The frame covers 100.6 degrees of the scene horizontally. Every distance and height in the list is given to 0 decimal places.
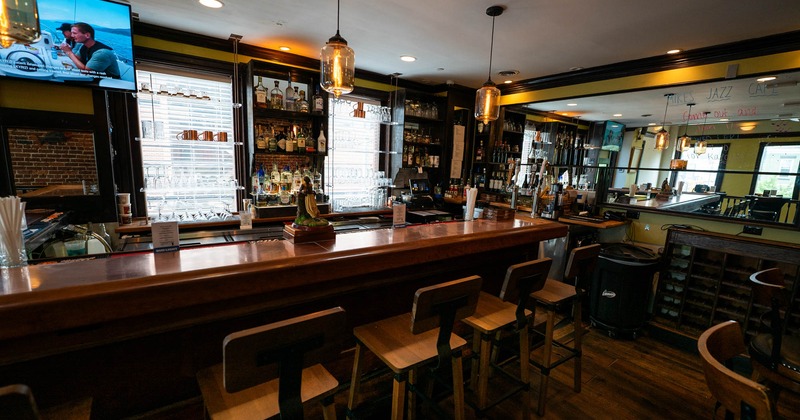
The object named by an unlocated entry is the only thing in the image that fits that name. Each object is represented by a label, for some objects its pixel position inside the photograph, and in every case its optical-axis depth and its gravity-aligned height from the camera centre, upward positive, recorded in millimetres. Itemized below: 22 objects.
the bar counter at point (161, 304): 1013 -523
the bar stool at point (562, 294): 2057 -787
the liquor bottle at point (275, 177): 4039 -239
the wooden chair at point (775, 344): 1683 -880
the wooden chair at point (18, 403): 654 -517
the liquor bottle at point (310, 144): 4062 +177
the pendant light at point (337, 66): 2153 +619
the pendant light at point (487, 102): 2949 +584
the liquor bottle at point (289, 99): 3928 +689
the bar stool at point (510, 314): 1641 -799
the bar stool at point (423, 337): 1309 -784
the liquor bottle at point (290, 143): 3941 +176
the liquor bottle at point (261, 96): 3721 +670
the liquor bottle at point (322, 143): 4141 +204
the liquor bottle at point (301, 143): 3996 +183
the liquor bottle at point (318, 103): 4026 +675
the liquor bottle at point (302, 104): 3947 +644
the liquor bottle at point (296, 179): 4113 -256
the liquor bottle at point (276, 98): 3844 +677
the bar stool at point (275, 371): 896 -605
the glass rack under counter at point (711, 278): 2756 -914
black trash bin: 3135 -1083
